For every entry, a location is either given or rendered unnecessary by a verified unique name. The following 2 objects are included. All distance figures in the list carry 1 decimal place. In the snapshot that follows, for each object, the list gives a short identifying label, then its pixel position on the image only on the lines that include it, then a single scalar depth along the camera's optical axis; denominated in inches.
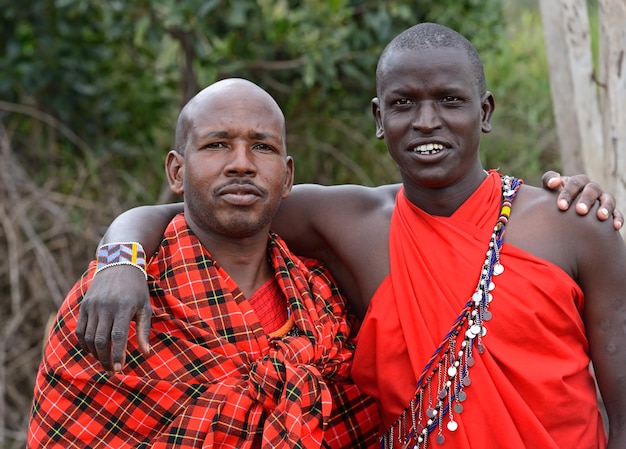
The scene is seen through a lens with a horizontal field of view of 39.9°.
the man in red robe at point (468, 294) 100.0
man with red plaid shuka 101.4
